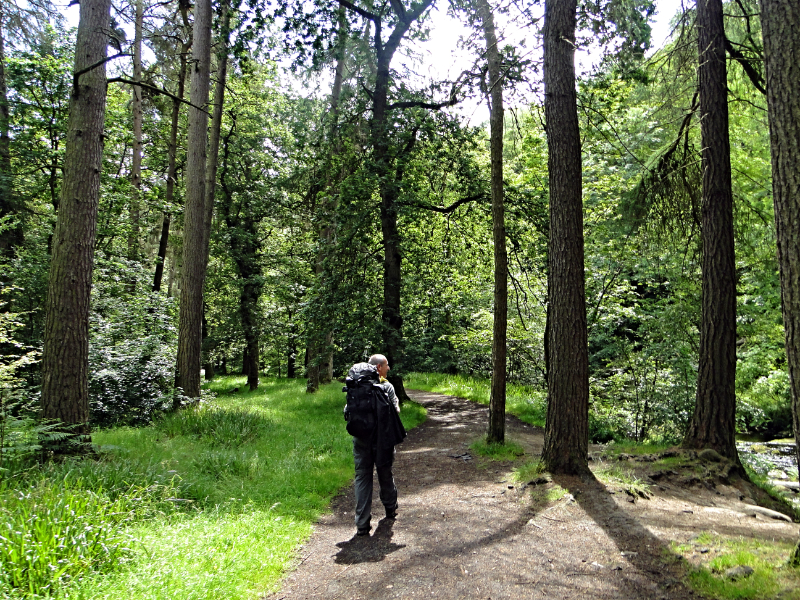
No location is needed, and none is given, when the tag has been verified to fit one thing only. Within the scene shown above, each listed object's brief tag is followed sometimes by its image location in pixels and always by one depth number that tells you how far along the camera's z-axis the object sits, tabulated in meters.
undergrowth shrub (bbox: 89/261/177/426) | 9.45
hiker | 5.04
